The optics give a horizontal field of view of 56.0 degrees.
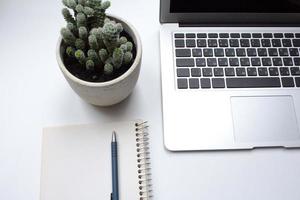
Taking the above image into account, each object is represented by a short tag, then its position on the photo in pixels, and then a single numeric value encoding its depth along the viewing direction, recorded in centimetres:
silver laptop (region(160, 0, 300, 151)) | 42
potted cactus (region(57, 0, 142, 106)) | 33
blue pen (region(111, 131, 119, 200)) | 38
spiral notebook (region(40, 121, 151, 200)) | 39
